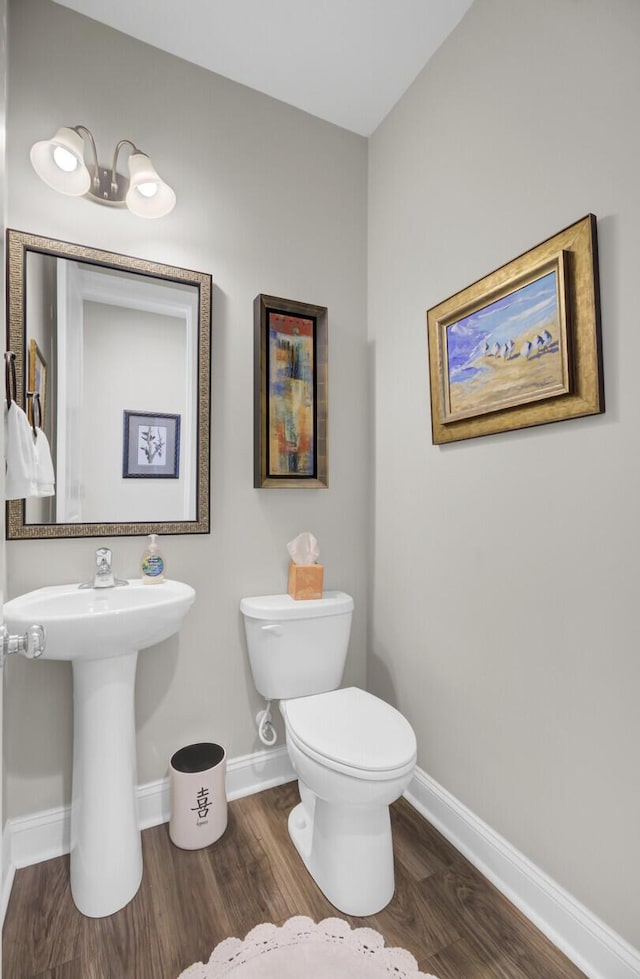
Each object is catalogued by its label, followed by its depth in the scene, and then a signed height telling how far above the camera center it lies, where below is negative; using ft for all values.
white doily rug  3.93 -3.64
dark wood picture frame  6.19 +1.43
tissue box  6.13 -0.91
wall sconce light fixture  4.93 +3.45
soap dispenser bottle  5.42 -0.63
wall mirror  5.09 +1.38
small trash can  5.28 -3.16
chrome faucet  5.19 -0.67
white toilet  4.32 -2.19
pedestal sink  4.46 -2.17
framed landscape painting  4.02 +1.47
